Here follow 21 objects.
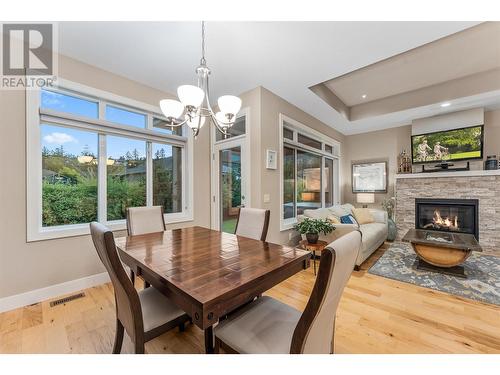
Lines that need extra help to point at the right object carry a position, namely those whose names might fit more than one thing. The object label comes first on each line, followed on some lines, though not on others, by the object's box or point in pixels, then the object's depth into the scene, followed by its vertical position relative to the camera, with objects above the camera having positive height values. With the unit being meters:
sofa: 3.01 -0.72
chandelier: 1.51 +0.64
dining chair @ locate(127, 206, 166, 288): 2.23 -0.36
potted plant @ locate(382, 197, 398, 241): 4.49 -0.68
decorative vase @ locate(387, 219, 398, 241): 4.48 -0.94
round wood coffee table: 2.60 -0.82
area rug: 2.27 -1.13
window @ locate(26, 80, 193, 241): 2.17 +0.37
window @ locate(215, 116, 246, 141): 3.25 +0.96
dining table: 0.91 -0.46
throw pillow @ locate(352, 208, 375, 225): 4.23 -0.58
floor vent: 2.11 -1.15
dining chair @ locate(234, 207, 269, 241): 2.07 -0.37
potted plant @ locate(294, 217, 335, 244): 2.88 -0.57
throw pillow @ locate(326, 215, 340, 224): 3.25 -0.51
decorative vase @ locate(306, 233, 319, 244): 2.88 -0.69
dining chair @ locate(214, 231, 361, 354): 0.76 -0.73
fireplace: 3.91 -0.56
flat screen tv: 3.80 +0.81
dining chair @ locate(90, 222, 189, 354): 1.00 -0.74
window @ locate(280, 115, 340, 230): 3.69 +0.36
